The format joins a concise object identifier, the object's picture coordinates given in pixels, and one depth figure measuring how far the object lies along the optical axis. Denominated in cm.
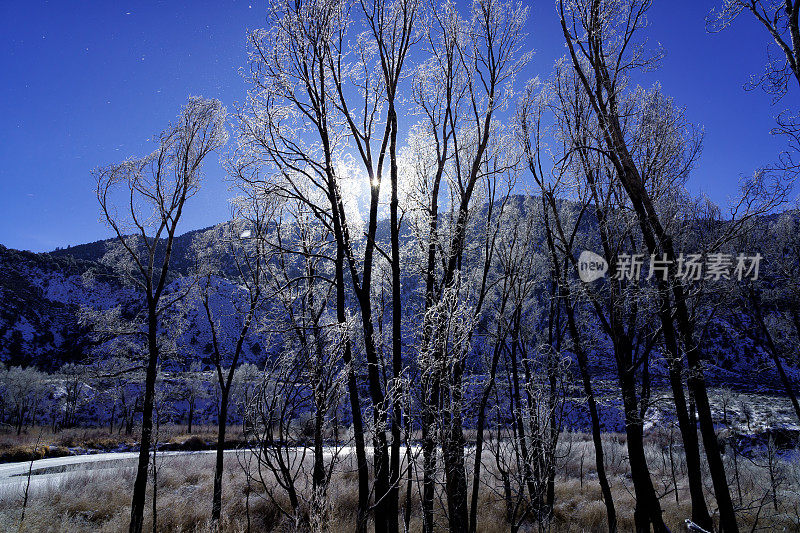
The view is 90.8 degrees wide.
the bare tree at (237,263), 1020
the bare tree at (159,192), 966
